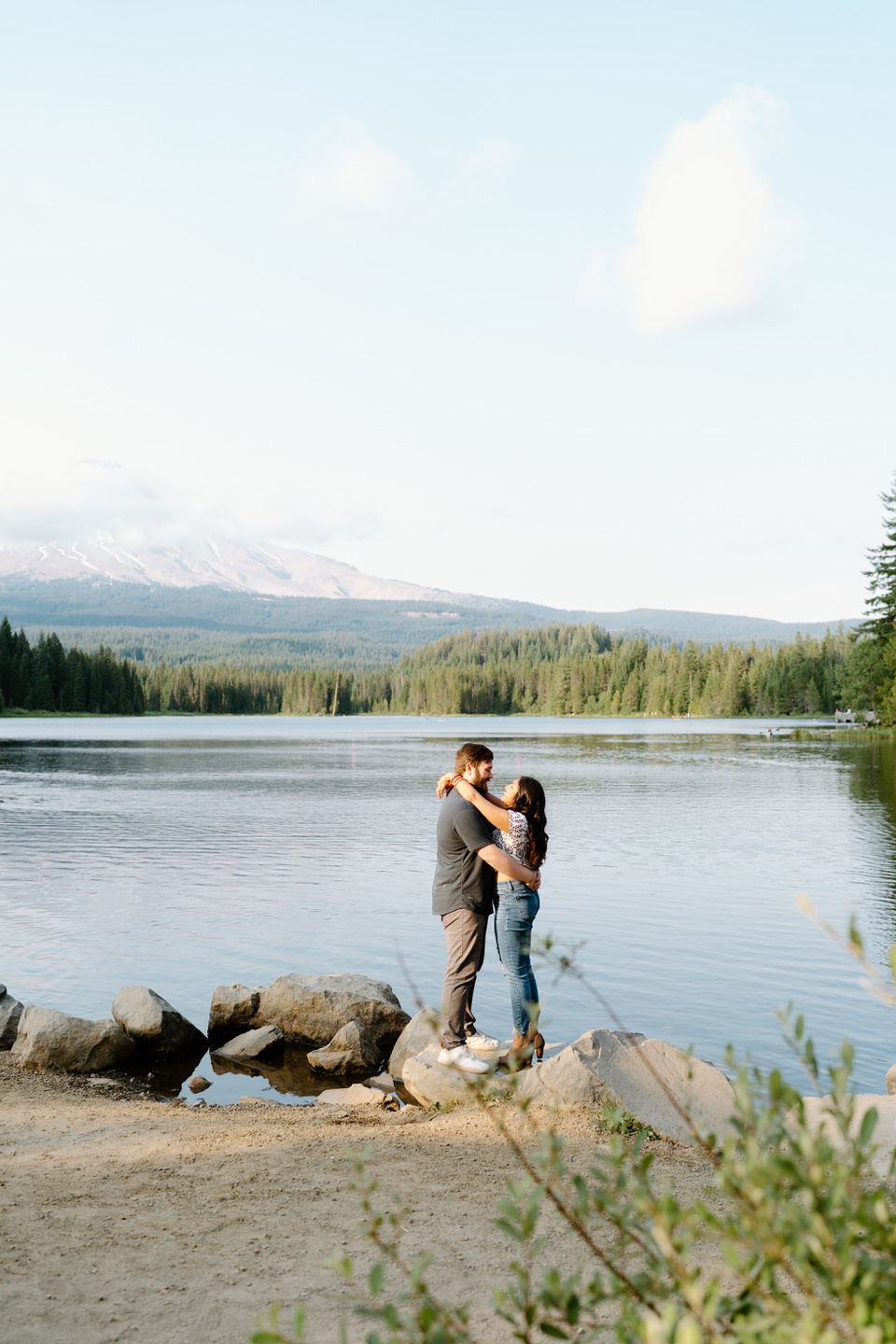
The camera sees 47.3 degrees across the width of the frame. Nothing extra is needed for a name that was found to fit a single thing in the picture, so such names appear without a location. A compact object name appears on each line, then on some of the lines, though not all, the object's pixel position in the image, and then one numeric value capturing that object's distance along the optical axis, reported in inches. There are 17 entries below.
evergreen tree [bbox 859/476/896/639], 3631.9
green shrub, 89.0
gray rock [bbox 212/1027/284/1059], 489.1
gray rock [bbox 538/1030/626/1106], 340.5
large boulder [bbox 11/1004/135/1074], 441.4
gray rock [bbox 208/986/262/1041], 521.3
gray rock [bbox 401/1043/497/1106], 361.7
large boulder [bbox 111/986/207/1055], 483.2
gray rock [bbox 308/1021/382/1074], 464.8
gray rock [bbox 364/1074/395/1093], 433.1
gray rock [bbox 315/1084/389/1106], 394.6
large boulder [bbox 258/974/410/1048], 504.1
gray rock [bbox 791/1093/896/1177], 289.0
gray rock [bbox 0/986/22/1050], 470.0
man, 380.5
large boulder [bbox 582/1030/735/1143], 330.0
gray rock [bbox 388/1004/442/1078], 445.7
